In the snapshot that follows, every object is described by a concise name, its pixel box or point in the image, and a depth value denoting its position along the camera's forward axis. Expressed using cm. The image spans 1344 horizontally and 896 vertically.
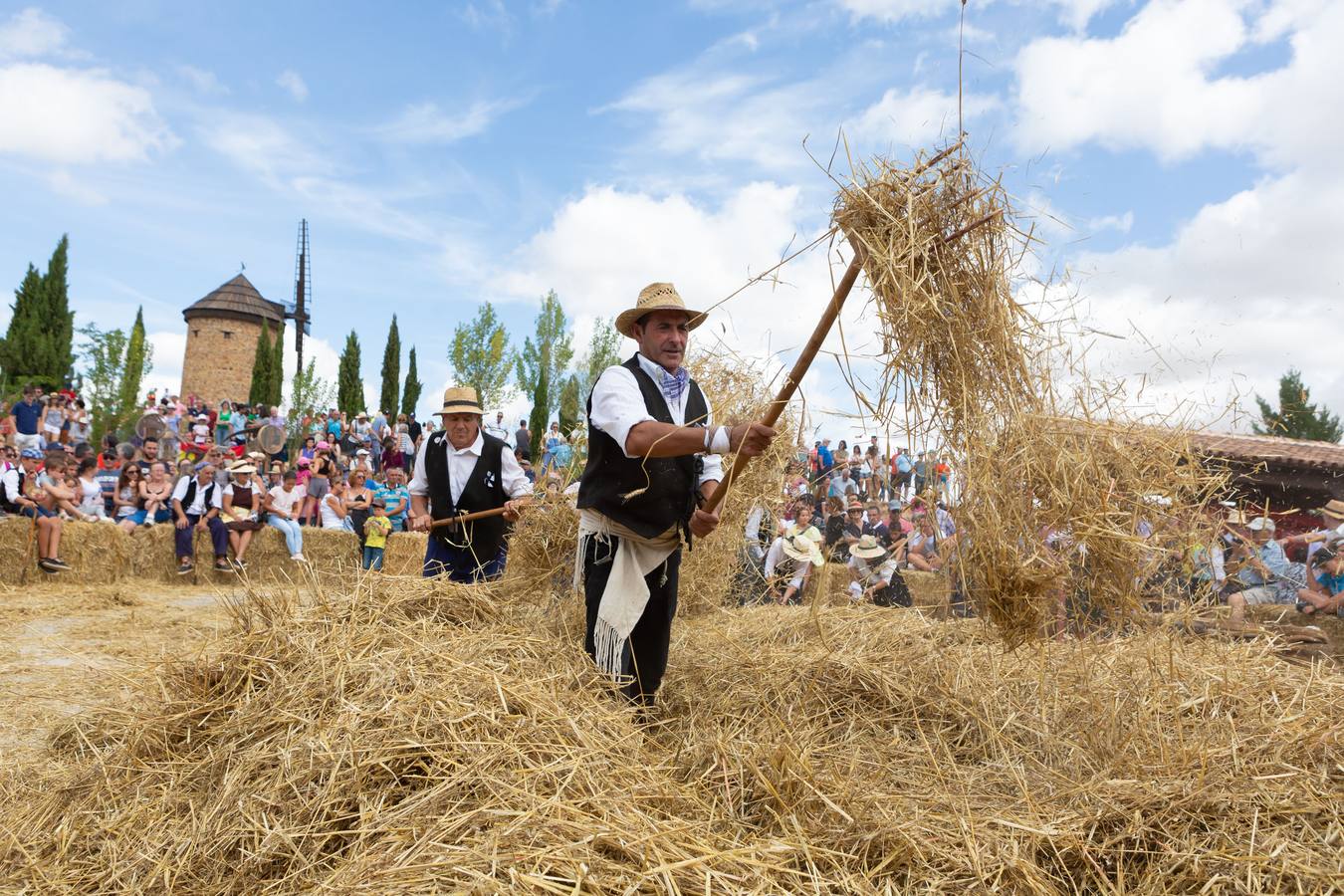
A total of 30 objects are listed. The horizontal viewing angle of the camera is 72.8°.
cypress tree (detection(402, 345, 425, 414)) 4038
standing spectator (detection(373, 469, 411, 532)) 1173
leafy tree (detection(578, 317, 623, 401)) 3647
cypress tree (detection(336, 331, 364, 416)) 3791
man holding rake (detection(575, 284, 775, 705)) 305
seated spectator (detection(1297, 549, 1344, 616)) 718
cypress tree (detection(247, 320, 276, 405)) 3547
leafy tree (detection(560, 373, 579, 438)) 3254
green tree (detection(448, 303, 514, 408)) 3416
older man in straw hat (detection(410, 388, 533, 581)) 470
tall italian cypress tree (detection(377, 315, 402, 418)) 4041
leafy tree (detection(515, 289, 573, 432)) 3528
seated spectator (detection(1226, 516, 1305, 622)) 749
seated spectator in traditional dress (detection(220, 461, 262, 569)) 998
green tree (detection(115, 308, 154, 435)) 2073
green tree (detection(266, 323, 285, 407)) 3559
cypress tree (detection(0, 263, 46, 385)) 2725
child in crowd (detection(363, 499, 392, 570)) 1050
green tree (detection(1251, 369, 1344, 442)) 3384
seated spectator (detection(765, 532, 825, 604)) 815
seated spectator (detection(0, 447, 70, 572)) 877
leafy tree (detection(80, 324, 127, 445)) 2170
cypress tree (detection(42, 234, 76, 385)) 2844
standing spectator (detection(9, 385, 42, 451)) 1203
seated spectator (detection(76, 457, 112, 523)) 990
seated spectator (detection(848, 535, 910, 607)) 855
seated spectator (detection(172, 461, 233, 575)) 988
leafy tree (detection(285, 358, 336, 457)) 3531
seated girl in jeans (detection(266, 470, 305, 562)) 1035
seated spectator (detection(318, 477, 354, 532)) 1160
